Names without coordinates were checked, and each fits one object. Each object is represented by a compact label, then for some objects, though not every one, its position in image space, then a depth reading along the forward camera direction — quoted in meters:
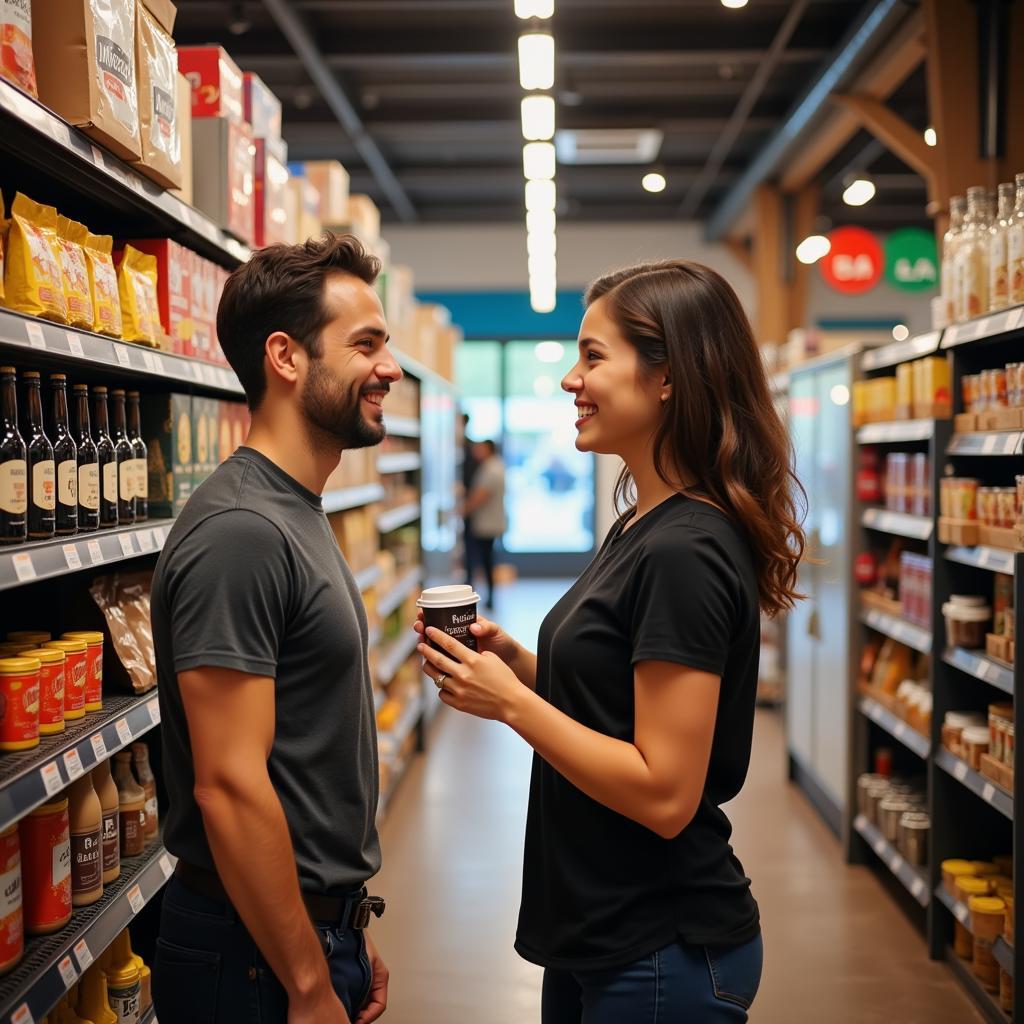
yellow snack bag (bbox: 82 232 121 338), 2.42
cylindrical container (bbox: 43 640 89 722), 2.37
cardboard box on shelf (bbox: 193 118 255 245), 3.12
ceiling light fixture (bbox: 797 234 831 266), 9.58
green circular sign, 10.52
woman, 1.63
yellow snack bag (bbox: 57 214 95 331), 2.27
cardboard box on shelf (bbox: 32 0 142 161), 2.17
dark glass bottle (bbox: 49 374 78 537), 2.35
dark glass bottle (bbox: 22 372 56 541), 2.24
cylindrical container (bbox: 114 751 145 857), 2.69
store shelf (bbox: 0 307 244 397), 1.91
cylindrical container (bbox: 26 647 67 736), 2.25
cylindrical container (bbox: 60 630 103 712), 2.45
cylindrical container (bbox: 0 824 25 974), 2.03
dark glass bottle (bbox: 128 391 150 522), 2.77
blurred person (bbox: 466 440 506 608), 12.85
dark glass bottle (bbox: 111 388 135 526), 2.66
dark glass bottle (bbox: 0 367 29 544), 2.08
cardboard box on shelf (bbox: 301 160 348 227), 5.16
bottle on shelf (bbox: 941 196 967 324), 3.97
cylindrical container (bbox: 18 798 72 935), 2.21
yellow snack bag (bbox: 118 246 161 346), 2.60
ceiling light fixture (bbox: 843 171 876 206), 8.95
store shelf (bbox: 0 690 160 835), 1.92
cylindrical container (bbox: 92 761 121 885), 2.54
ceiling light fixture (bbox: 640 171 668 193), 12.41
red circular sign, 10.28
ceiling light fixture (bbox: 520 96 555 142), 7.01
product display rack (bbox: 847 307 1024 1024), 3.64
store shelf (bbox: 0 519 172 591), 1.92
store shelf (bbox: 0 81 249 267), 1.97
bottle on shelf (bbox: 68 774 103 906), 2.40
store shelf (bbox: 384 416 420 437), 6.29
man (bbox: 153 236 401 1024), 1.59
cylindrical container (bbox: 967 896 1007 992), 3.55
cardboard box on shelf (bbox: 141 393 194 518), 2.85
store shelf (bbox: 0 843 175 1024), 1.94
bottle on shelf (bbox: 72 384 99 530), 2.45
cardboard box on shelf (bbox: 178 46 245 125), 3.22
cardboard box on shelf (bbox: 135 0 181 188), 2.49
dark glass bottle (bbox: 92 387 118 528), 2.56
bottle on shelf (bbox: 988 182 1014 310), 3.53
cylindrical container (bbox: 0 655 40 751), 2.09
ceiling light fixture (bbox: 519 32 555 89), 6.06
